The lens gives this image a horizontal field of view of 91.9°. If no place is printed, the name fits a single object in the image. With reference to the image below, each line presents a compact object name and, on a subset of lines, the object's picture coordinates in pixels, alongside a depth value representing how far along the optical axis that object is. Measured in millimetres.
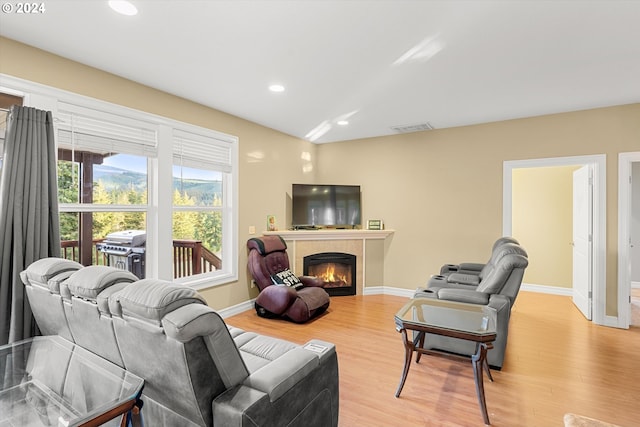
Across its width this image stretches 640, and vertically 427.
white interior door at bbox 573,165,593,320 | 4121
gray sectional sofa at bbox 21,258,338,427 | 1186
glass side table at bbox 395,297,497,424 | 2125
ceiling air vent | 4853
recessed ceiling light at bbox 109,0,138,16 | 2000
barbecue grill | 3250
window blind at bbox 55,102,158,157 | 2816
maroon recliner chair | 3936
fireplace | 5359
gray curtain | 2176
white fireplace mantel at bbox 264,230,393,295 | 5227
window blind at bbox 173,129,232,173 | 3783
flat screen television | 5441
